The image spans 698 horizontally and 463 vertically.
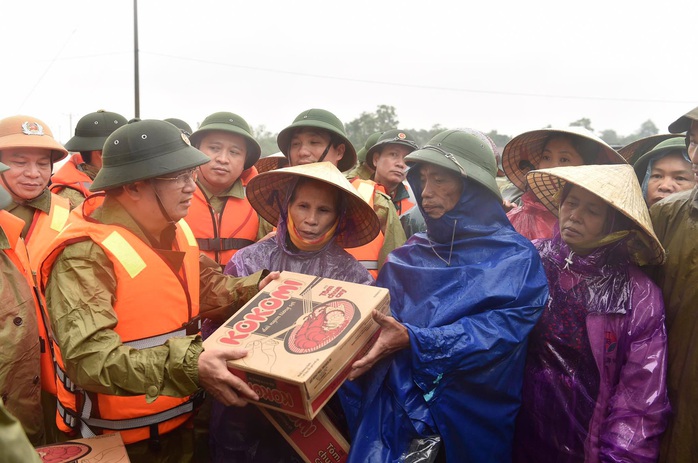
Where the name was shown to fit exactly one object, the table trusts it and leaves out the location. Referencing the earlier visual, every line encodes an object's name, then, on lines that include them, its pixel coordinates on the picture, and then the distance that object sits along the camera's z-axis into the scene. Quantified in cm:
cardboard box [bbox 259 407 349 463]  215
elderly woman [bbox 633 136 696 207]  317
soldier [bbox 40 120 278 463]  182
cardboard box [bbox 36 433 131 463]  180
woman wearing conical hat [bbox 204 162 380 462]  245
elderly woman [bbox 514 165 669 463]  205
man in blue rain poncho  212
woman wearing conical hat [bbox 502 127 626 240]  328
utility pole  1380
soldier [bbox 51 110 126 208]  487
